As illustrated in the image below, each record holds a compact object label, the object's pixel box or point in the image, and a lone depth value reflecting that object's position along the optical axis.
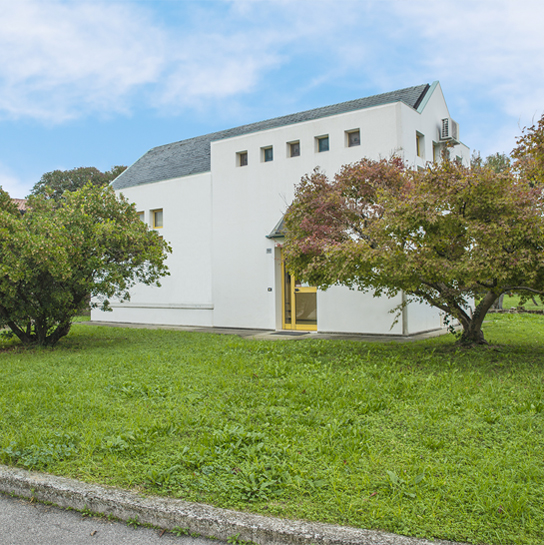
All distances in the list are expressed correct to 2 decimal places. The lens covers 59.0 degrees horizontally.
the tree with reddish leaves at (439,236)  7.03
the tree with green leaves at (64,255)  9.29
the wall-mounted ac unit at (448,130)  14.86
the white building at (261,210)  13.29
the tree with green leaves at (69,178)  42.44
